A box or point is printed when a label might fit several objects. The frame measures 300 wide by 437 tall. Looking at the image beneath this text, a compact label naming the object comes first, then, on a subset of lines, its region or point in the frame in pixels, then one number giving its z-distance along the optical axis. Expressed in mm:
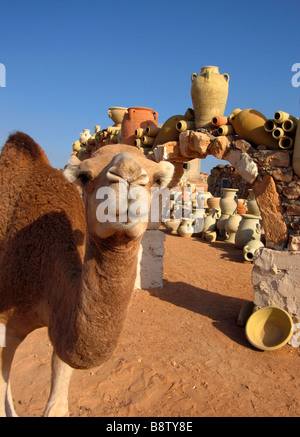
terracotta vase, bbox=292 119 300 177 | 4789
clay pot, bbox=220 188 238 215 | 13148
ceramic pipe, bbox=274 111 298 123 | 4891
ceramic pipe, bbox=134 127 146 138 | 7570
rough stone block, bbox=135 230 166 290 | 7230
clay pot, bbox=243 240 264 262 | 9500
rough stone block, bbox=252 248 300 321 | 4988
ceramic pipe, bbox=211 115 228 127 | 5801
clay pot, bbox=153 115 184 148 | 6711
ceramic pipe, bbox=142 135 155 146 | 7516
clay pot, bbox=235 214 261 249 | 10453
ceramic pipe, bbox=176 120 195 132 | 6383
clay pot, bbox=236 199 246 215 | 14891
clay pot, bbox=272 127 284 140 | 4934
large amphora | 6195
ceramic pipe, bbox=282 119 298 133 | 4895
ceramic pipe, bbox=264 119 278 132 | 5025
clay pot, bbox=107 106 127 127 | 11836
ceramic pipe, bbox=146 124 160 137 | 7480
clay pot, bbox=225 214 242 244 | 12055
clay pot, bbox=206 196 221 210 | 15434
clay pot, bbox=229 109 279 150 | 5203
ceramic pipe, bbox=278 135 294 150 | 4969
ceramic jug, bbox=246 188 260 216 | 12716
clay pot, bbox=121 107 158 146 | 7949
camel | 1594
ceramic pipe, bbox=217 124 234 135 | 5699
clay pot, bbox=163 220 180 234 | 14180
